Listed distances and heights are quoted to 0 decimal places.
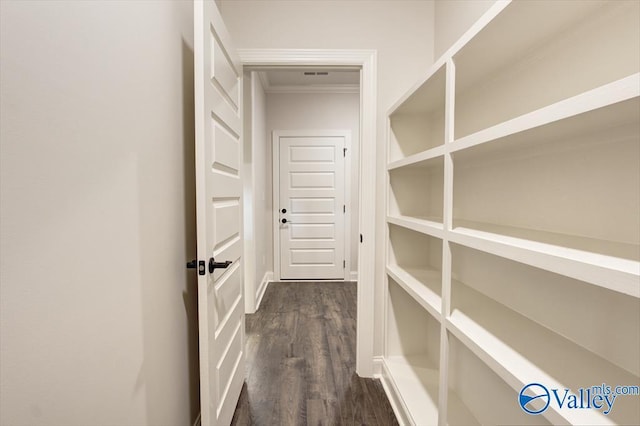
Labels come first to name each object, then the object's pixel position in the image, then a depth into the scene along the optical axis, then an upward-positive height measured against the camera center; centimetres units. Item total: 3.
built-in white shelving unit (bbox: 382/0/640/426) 76 -5
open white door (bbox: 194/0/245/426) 128 -7
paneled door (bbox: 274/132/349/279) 461 -11
